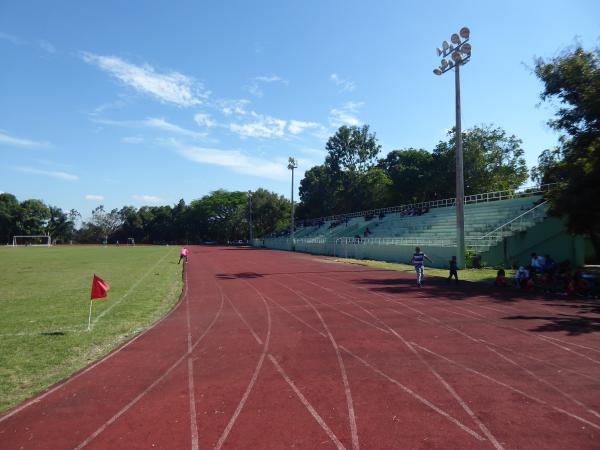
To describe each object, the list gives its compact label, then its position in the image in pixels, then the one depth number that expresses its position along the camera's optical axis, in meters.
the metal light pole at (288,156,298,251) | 53.44
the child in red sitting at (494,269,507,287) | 16.17
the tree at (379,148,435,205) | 55.53
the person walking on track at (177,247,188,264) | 29.47
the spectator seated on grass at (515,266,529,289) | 15.51
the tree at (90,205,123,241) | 117.88
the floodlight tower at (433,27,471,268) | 22.33
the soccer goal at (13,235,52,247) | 89.44
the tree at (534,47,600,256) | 15.81
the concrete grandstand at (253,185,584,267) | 23.11
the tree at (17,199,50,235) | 90.56
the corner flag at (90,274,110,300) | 9.44
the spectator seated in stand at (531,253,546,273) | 15.86
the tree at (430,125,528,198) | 47.88
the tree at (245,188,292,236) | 88.56
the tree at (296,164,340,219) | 72.16
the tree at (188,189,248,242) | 94.69
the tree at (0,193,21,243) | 88.50
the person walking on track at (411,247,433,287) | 16.38
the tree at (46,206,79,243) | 99.71
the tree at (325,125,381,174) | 68.12
